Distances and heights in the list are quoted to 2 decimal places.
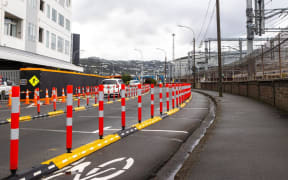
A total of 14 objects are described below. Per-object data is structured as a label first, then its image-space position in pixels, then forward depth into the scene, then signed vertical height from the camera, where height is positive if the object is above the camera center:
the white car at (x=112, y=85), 24.17 +0.42
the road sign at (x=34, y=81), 21.89 +0.73
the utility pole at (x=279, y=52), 12.44 +1.67
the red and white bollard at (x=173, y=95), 13.22 -0.28
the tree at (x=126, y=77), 94.09 +4.32
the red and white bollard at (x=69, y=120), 4.89 -0.53
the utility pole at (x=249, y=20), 32.50 +8.14
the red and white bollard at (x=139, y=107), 8.38 -0.51
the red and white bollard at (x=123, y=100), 7.26 -0.28
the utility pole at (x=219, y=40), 22.67 +4.16
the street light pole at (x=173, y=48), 63.71 +9.37
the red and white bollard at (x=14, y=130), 3.65 -0.52
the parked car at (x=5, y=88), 22.20 +0.19
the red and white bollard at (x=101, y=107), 5.99 -0.37
